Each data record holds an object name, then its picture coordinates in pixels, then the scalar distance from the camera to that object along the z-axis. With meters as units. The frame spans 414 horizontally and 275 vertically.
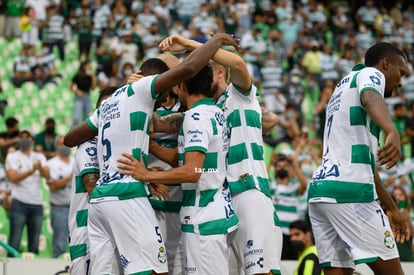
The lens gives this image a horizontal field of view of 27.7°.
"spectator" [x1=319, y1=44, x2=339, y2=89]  23.14
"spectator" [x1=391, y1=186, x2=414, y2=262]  11.13
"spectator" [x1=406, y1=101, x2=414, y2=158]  18.06
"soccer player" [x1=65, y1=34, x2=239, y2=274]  6.43
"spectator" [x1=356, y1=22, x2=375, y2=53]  26.17
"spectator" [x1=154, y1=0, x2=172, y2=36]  25.00
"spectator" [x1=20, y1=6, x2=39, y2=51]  23.58
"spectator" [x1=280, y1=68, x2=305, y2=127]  20.64
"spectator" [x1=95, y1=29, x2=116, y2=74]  22.62
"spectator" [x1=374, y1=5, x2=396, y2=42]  27.31
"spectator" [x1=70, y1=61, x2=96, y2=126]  19.16
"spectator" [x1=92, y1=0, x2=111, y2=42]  24.02
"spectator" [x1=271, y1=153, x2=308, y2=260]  13.12
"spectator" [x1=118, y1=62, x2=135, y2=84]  20.94
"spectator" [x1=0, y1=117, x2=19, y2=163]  14.85
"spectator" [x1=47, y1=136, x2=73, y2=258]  12.69
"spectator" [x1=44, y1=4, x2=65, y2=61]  23.72
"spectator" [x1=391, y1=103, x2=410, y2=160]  19.70
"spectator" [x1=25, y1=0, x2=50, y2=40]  24.56
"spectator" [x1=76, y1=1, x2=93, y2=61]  23.53
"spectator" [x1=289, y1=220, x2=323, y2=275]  8.99
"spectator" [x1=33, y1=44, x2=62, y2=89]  21.80
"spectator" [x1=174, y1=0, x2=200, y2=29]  25.56
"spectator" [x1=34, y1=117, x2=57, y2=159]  15.60
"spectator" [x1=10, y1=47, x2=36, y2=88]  21.58
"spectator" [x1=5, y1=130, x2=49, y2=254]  12.84
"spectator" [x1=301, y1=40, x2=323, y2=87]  23.48
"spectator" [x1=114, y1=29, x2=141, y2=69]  22.47
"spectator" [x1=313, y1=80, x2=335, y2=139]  20.56
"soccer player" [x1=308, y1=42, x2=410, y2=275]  6.48
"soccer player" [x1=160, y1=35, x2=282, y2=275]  6.89
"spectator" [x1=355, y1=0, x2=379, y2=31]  28.62
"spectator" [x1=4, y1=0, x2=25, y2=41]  24.72
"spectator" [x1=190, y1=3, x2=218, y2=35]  24.48
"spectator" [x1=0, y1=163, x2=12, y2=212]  13.65
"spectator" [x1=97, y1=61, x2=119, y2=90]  21.22
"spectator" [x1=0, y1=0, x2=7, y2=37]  24.86
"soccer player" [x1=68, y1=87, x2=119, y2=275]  7.22
